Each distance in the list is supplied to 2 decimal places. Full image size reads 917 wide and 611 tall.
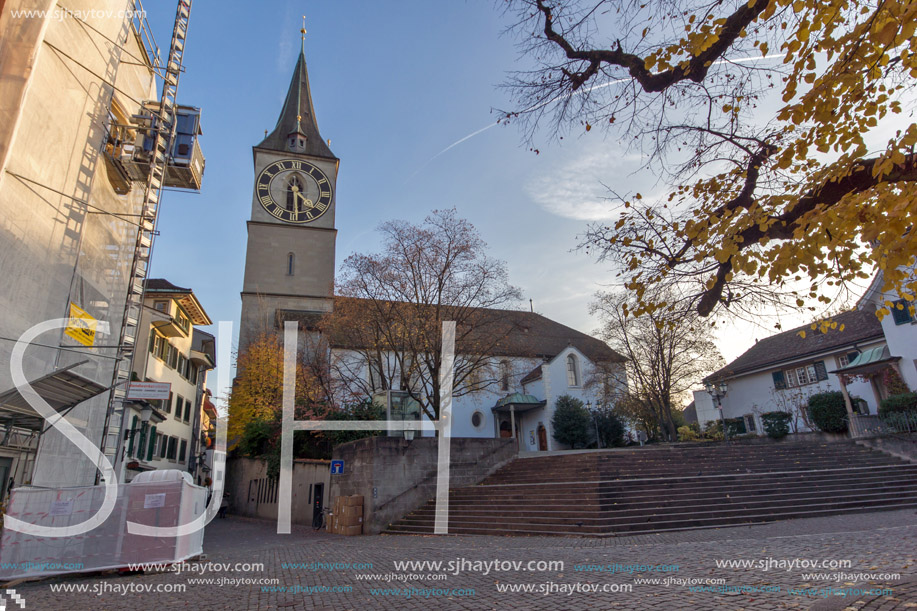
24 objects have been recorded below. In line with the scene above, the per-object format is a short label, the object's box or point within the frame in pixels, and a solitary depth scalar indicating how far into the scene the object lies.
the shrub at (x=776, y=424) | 26.53
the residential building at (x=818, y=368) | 23.95
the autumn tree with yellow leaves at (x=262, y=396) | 24.03
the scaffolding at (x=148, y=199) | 14.28
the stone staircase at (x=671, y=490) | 12.87
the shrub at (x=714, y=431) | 33.00
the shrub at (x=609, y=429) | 35.91
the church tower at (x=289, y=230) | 39.50
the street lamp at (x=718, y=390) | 25.80
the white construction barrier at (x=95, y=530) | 8.19
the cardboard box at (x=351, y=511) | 16.59
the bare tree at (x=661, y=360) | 29.48
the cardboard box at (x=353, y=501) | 16.77
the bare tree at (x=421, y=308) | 20.59
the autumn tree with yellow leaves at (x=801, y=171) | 4.26
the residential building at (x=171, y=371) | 25.09
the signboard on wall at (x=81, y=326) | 12.66
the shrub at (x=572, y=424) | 35.41
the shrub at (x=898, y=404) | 20.88
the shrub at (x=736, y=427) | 33.16
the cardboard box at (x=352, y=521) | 16.53
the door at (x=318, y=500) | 20.12
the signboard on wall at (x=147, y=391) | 11.81
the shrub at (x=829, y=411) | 24.92
